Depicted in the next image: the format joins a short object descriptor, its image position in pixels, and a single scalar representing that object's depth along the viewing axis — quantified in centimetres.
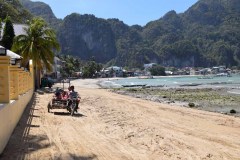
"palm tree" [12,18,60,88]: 3491
